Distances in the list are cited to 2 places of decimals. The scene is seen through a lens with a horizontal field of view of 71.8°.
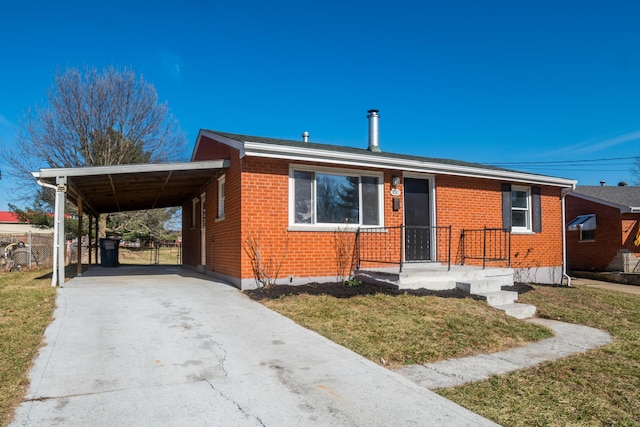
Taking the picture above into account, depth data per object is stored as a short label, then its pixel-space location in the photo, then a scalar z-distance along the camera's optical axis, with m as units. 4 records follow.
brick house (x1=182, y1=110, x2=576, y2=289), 8.60
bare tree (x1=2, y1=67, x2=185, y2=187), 22.62
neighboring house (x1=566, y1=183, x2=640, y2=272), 18.62
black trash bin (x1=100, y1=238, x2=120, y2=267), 15.93
